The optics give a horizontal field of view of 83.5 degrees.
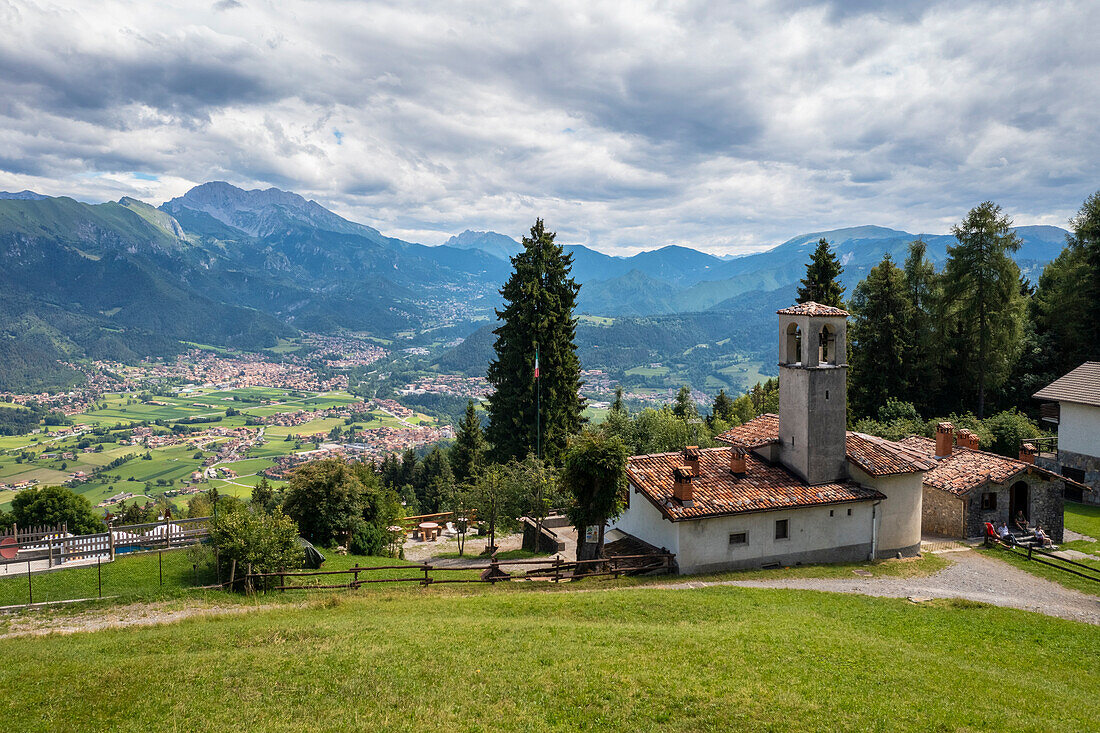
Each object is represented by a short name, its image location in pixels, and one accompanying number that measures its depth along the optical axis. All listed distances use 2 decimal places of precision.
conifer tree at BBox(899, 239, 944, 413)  47.97
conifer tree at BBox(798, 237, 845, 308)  46.03
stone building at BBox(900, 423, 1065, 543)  28.03
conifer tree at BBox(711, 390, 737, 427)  65.06
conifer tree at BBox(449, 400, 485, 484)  52.72
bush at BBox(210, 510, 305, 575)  18.12
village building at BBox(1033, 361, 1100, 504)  34.09
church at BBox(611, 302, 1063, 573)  22.27
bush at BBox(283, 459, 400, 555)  27.91
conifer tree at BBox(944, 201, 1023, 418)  41.88
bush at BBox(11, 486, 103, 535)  35.81
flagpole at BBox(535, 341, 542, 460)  39.66
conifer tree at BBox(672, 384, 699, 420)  54.18
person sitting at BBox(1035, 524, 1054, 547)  26.33
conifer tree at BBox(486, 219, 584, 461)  40.06
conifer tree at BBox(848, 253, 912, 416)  49.50
